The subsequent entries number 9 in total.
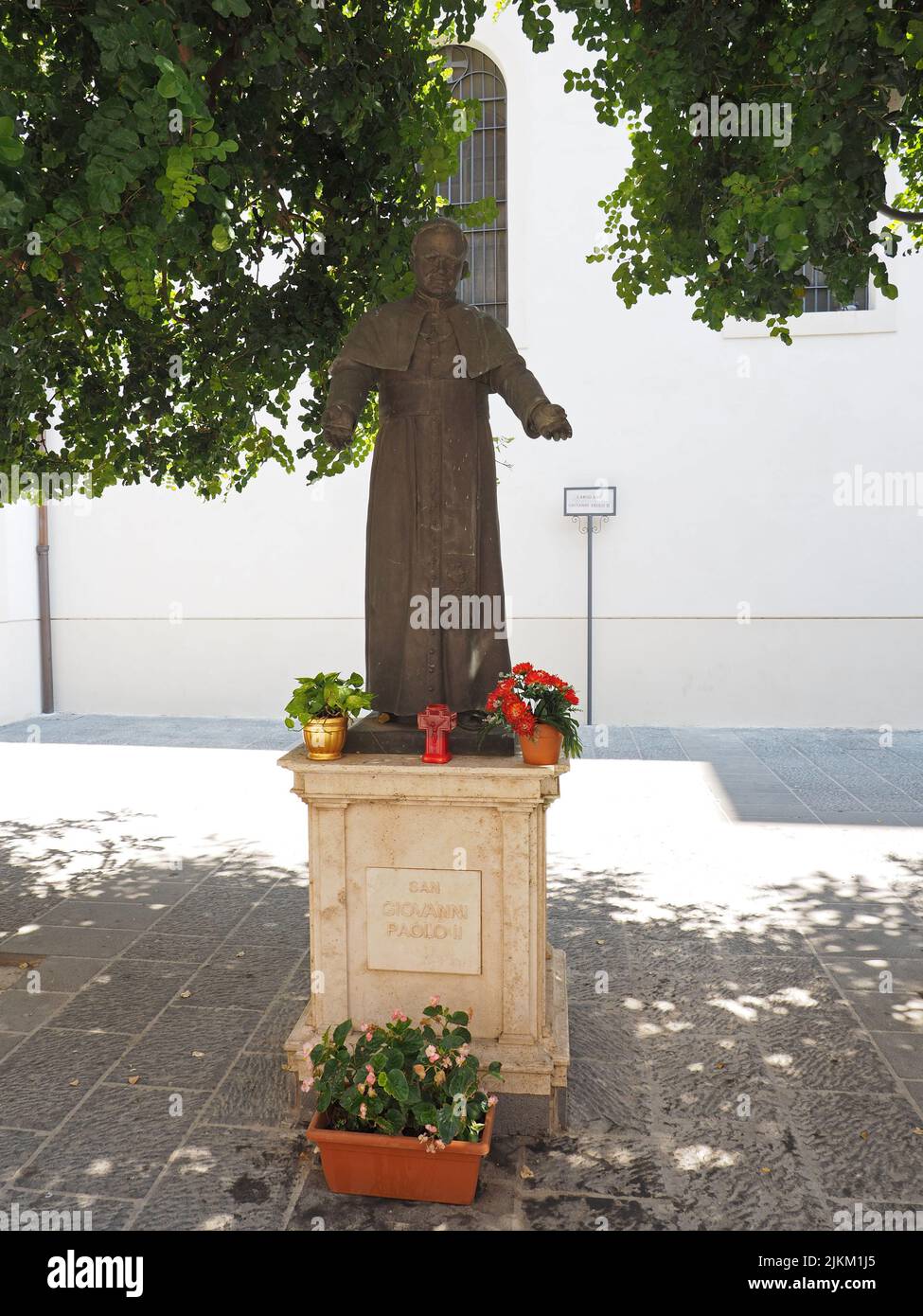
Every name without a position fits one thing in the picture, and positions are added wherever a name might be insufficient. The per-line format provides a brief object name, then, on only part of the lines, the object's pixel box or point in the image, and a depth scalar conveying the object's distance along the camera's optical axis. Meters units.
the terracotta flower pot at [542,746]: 3.10
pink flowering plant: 2.78
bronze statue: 3.41
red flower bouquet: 3.06
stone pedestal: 3.17
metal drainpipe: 12.19
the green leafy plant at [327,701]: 3.27
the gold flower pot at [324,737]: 3.19
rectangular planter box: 2.77
